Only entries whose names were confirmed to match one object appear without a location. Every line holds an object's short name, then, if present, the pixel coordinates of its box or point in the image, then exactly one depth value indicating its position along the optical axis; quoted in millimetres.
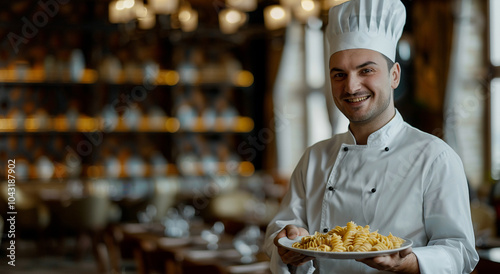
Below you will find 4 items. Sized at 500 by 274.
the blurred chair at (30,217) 6938
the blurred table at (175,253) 3189
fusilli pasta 1472
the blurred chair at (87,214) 6770
